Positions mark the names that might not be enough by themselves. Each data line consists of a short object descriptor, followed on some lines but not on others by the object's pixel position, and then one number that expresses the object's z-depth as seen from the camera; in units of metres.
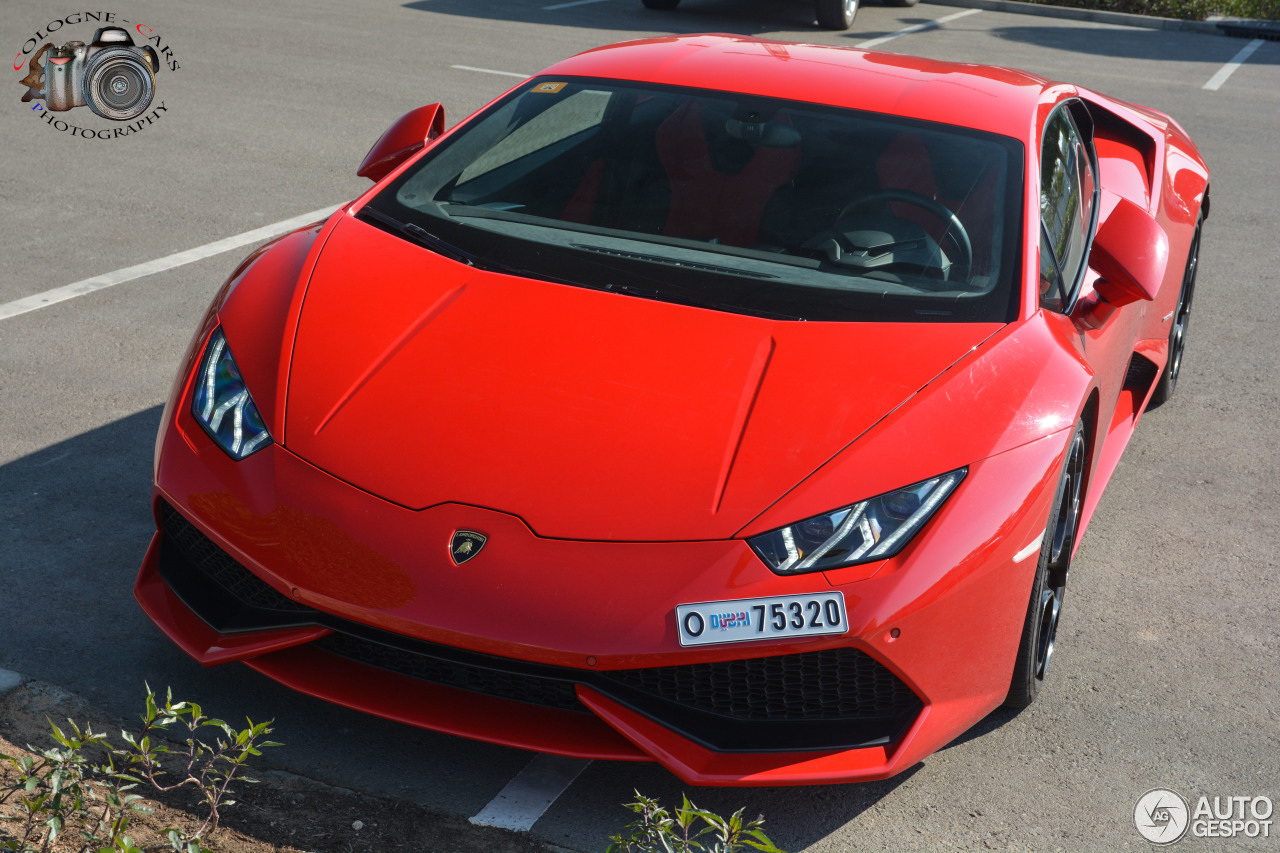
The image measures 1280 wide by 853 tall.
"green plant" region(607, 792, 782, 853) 2.18
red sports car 2.40
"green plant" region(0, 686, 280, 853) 2.11
